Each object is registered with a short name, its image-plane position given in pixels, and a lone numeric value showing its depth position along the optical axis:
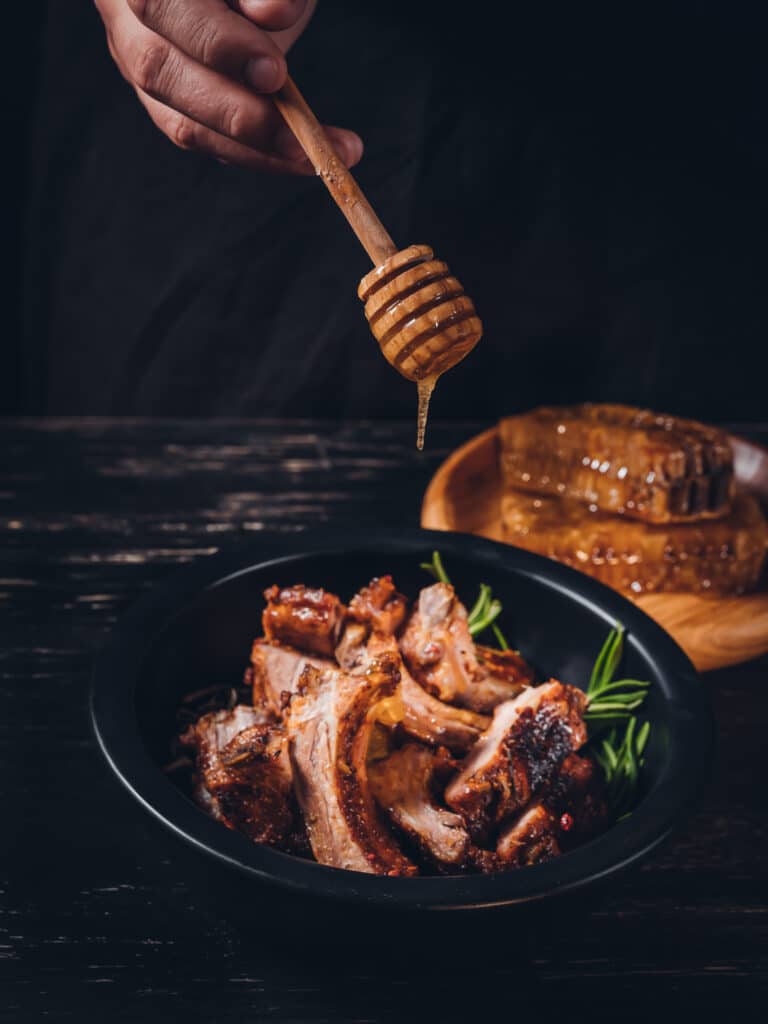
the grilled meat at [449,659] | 0.57
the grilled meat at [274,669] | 0.57
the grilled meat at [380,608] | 0.58
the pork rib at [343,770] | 0.50
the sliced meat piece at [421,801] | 0.51
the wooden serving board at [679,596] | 0.64
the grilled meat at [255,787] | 0.51
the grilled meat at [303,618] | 0.57
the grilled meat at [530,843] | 0.51
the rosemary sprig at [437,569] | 0.62
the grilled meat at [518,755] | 0.52
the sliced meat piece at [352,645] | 0.57
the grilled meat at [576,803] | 0.53
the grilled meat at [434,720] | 0.56
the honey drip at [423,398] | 0.54
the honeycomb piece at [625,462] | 0.70
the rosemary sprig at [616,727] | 0.55
